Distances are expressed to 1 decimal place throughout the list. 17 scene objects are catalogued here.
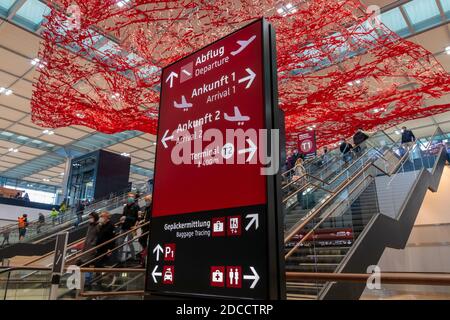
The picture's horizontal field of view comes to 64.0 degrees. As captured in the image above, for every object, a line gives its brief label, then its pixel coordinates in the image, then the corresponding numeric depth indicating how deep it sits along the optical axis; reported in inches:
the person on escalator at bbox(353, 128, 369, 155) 434.5
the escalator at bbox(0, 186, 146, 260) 429.4
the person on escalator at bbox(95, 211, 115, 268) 267.4
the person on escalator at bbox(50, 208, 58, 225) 524.0
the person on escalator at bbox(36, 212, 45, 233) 497.4
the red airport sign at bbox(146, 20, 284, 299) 65.1
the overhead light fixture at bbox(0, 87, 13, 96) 579.5
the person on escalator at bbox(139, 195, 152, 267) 273.6
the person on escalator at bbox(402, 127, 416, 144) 481.1
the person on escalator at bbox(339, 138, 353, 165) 381.7
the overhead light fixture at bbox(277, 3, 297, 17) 298.0
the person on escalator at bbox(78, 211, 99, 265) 262.8
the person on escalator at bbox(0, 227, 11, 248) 466.9
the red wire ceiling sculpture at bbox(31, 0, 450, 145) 225.1
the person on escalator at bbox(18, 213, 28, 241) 480.7
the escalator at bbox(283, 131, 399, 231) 279.7
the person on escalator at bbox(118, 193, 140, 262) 295.0
